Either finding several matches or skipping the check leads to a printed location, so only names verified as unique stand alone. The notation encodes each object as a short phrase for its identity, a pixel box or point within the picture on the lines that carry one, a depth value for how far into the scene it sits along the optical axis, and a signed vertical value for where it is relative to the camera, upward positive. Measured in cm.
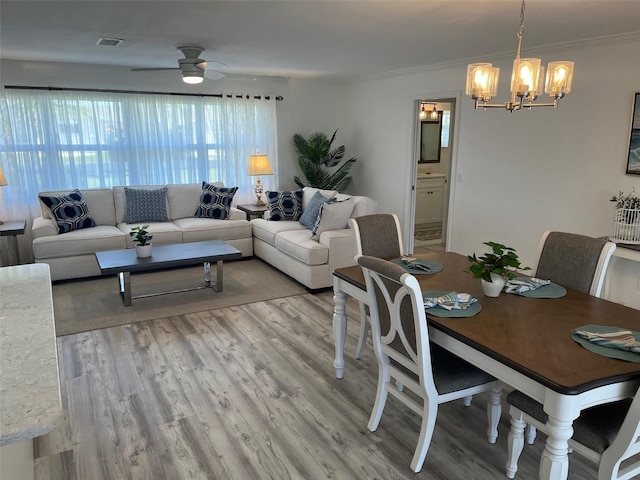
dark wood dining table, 166 -78
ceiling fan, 432 +77
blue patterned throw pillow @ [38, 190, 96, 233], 529 -68
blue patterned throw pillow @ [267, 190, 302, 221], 602 -72
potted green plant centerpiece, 237 -60
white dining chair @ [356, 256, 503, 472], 212 -102
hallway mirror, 767 +17
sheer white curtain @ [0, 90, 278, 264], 557 +12
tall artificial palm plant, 710 -19
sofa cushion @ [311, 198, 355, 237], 497 -69
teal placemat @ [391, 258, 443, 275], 288 -72
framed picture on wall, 379 +5
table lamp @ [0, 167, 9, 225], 508 -32
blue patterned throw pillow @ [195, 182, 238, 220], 614 -68
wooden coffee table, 427 -101
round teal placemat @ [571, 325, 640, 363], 179 -77
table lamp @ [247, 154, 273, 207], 642 -22
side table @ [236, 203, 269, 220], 625 -78
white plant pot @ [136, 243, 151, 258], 446 -93
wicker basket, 365 -59
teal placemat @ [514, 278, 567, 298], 245 -74
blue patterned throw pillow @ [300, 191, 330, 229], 542 -70
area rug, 420 -144
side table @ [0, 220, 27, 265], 496 -86
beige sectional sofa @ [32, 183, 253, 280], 506 -92
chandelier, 237 +35
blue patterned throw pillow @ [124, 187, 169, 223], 588 -68
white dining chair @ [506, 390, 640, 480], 167 -107
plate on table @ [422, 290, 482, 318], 218 -75
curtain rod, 547 +73
